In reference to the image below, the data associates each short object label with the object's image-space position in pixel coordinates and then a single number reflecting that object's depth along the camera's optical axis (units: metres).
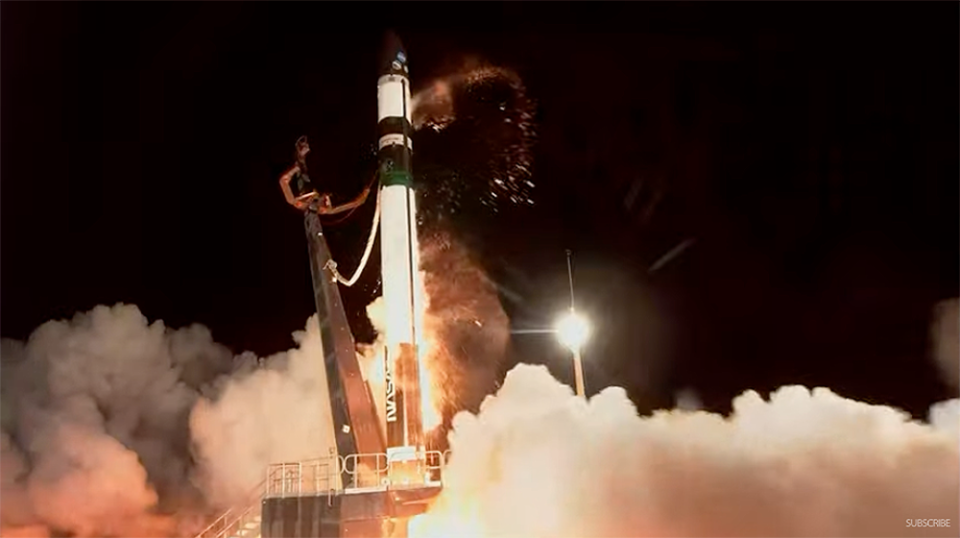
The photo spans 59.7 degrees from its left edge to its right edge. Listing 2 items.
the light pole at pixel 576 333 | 17.33
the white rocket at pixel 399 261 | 16.55
